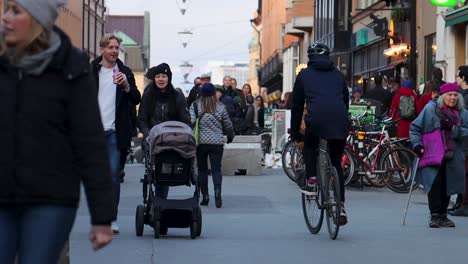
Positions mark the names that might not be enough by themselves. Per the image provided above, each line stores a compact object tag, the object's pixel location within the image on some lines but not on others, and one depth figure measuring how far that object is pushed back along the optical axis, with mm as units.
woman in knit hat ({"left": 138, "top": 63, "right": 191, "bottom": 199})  12727
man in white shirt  11297
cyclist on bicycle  11625
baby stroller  11586
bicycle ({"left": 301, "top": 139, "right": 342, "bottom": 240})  11523
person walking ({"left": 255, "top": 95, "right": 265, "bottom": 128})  31902
